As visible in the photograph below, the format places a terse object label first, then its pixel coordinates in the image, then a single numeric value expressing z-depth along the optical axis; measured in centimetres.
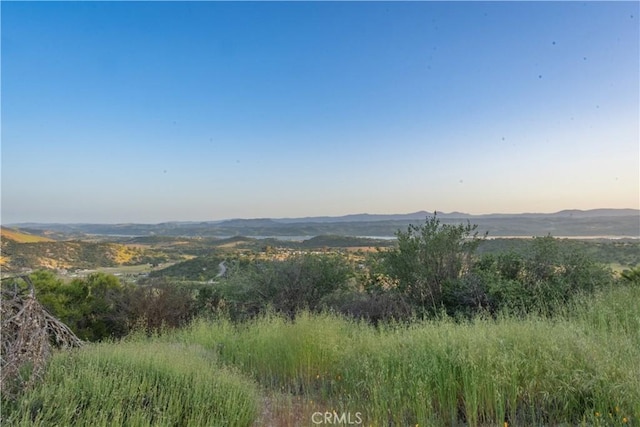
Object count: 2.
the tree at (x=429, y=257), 782
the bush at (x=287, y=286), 849
